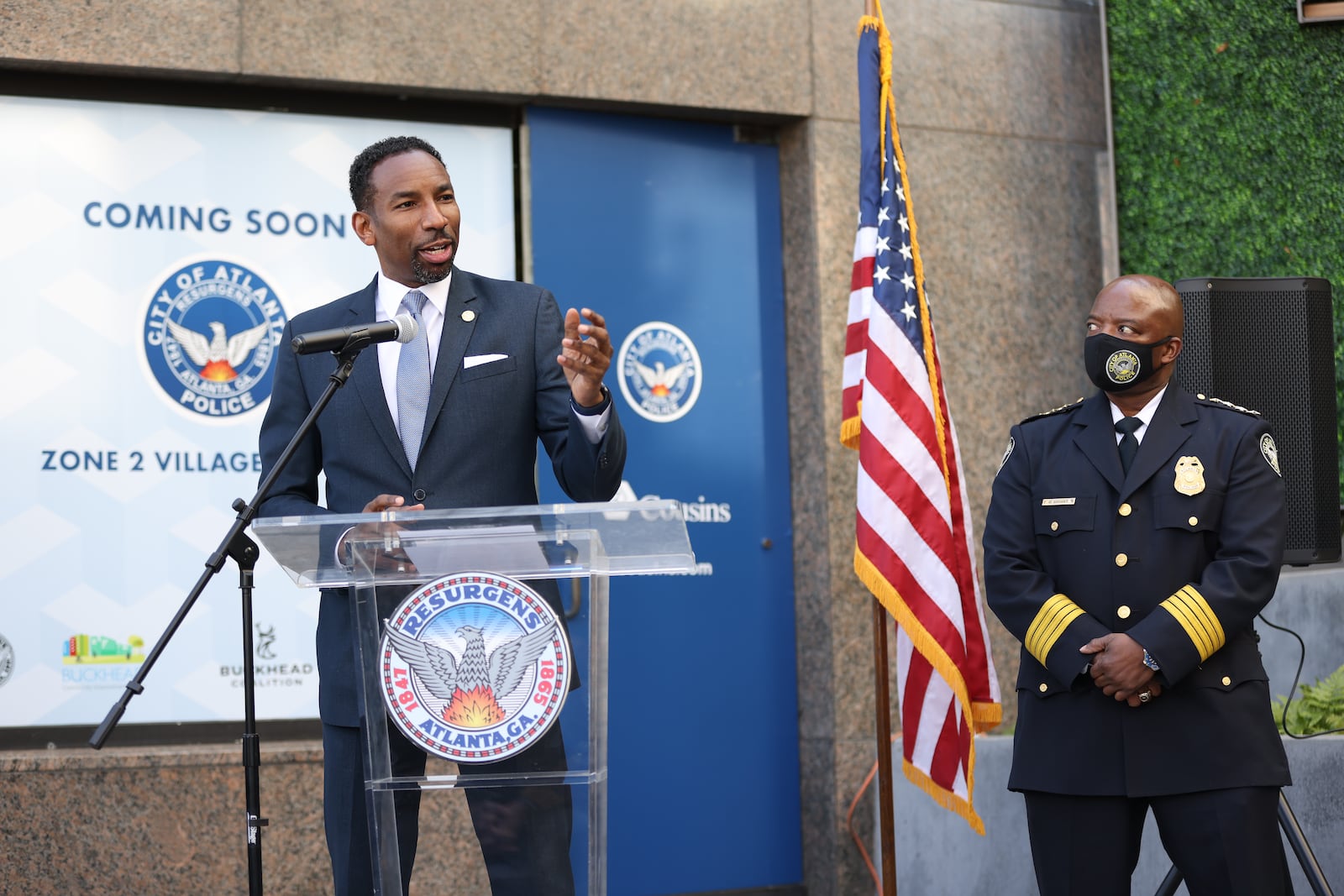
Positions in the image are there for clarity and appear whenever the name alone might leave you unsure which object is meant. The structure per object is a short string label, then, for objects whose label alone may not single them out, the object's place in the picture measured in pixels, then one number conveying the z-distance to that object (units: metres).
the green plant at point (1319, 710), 4.59
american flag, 4.91
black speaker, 4.31
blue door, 6.27
